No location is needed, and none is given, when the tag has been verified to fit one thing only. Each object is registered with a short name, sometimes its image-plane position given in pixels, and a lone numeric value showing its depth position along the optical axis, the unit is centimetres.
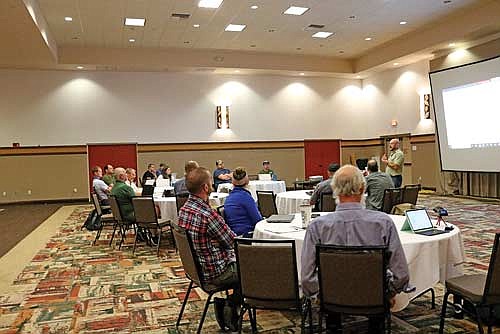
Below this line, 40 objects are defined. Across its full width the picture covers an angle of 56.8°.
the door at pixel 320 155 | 1766
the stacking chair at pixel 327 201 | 640
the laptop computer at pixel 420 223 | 359
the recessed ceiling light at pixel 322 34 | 1348
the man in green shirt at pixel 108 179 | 1044
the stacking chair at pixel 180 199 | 663
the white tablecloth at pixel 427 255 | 327
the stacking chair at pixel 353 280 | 266
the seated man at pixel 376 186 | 680
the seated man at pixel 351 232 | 272
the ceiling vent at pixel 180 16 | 1137
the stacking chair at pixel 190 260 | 338
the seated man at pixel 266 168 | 1219
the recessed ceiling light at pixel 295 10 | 1126
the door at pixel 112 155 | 1562
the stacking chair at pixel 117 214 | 699
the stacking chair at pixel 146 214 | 652
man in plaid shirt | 343
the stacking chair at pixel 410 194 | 707
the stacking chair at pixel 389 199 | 672
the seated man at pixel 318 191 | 646
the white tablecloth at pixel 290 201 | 696
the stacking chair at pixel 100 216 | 759
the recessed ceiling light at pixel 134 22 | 1163
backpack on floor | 932
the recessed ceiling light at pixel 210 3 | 1059
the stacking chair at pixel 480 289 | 284
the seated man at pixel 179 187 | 747
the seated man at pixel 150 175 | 1256
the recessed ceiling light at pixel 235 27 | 1249
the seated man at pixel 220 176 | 1076
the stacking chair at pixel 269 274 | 299
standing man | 997
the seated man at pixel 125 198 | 704
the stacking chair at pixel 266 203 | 725
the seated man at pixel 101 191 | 822
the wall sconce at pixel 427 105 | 1456
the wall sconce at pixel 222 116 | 1644
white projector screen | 1113
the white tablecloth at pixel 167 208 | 717
